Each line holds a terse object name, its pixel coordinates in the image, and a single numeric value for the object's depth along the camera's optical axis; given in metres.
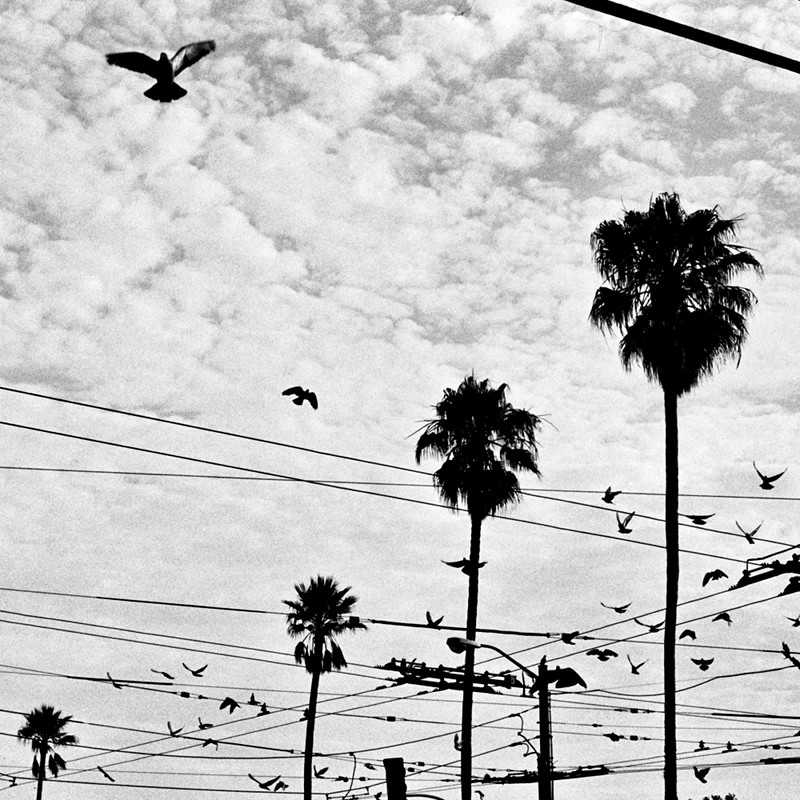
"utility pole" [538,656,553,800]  26.34
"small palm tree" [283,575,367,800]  48.44
